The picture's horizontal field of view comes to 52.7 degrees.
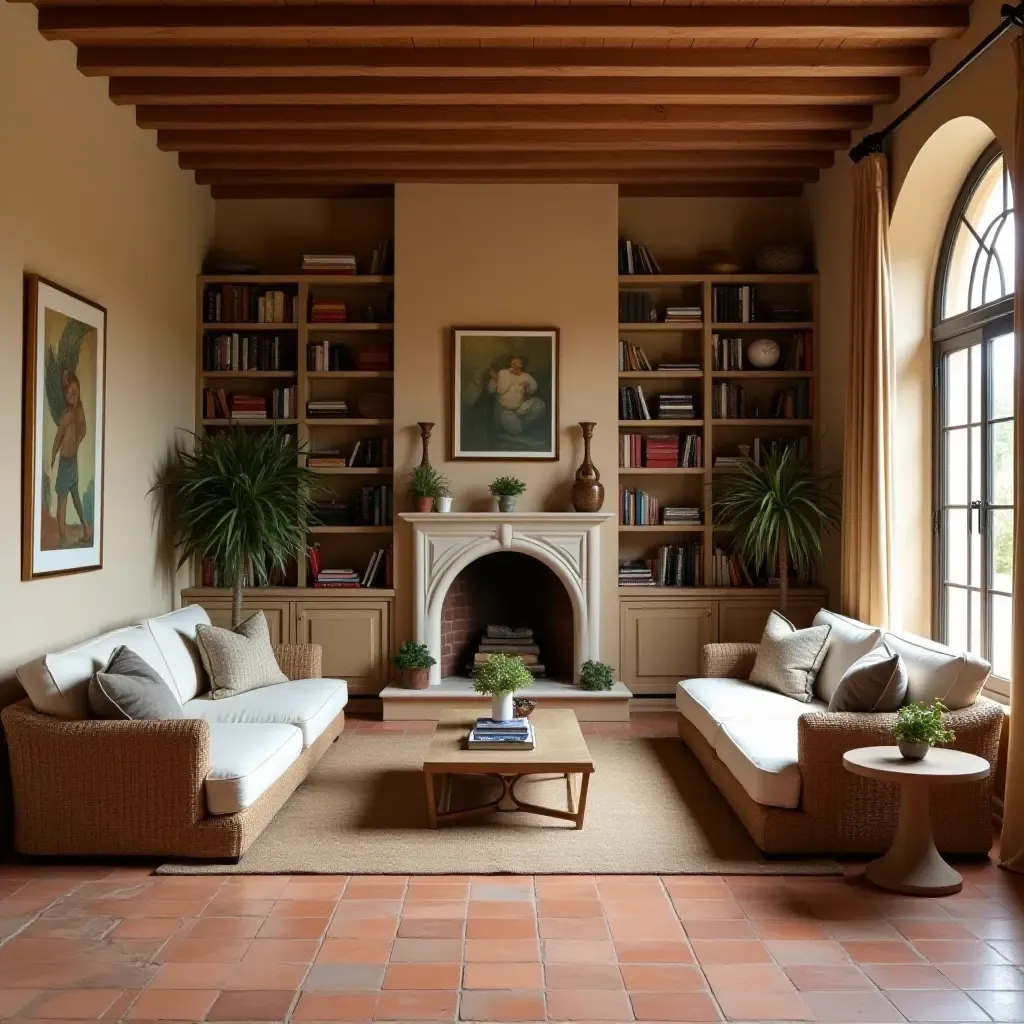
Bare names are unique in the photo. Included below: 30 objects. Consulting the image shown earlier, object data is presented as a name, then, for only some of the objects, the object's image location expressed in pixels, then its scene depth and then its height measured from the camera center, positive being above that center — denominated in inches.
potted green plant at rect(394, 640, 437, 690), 271.2 -37.1
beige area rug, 159.5 -52.3
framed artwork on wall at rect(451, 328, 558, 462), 283.9 +35.7
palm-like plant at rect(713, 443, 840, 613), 261.7 +4.2
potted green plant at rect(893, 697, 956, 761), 147.0 -29.3
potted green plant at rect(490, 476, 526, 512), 277.0 +9.1
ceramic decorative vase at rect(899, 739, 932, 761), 148.0 -32.2
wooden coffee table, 170.4 -39.2
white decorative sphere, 290.0 +48.6
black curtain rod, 164.6 +84.4
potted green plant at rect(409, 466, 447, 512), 277.6 +9.7
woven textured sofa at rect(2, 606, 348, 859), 158.6 -39.9
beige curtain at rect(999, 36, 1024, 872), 158.9 -20.0
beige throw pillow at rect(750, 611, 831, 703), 213.8 -28.3
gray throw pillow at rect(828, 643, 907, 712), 169.5 -26.4
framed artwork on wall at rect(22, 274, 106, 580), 183.2 +17.5
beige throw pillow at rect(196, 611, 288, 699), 210.4 -28.3
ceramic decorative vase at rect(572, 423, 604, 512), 277.6 +10.3
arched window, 198.5 +21.8
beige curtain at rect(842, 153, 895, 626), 224.1 +24.2
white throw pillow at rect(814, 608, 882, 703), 199.2 -24.3
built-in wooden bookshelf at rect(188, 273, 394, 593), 288.5 +42.1
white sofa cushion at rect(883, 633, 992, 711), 164.9 -24.3
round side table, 146.2 -44.3
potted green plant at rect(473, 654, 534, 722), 190.5 -29.1
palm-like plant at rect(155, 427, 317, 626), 257.1 +5.7
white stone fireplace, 277.0 -7.6
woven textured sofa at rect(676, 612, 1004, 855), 160.4 -42.1
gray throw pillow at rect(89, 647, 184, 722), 162.7 -27.6
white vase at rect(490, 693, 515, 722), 192.5 -34.2
